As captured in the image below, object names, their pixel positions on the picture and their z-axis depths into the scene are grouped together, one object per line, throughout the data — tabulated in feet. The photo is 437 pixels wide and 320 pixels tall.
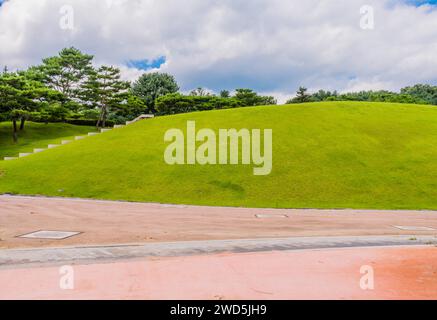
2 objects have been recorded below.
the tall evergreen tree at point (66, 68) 184.96
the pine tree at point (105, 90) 167.12
